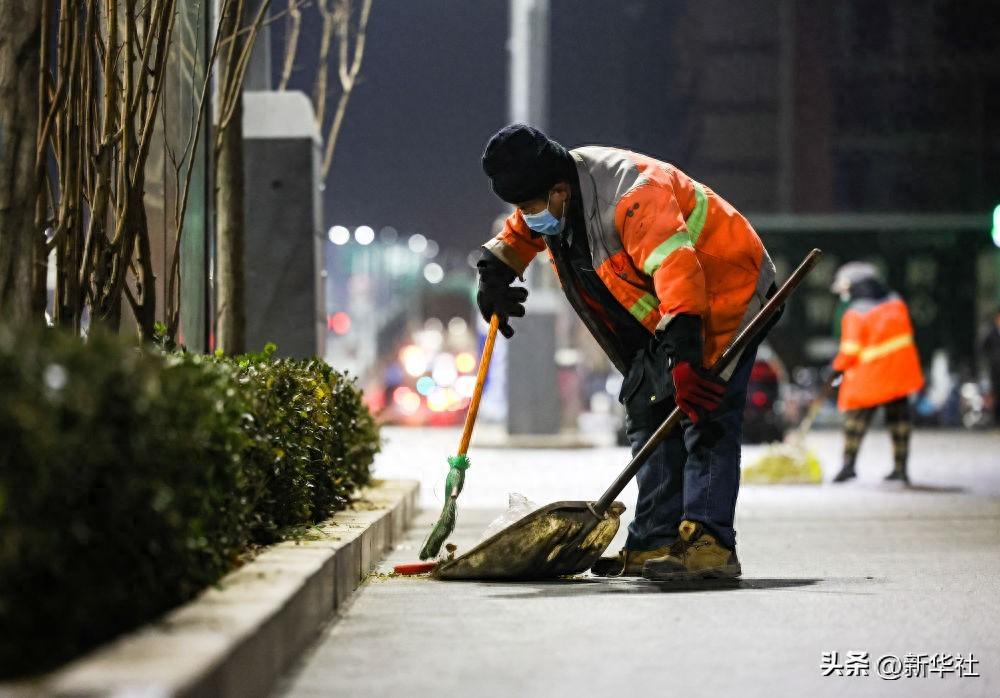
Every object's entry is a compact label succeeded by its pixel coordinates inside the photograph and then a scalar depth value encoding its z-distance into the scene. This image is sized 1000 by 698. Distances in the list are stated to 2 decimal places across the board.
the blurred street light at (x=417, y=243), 107.81
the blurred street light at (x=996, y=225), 23.81
